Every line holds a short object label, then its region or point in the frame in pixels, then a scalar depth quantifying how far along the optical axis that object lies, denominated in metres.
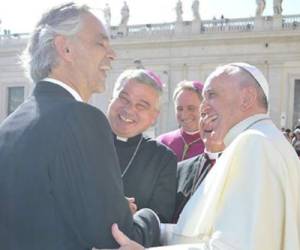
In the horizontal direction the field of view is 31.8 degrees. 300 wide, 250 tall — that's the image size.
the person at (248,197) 1.93
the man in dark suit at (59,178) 1.62
